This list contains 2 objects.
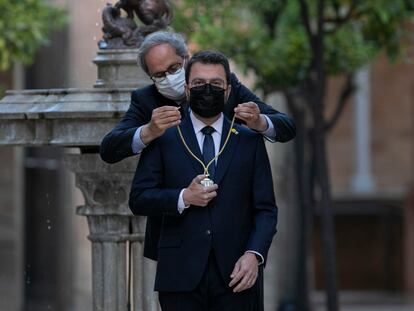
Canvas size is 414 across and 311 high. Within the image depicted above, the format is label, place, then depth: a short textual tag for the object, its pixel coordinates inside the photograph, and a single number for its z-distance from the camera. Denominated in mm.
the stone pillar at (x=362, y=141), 52000
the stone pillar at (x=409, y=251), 48957
